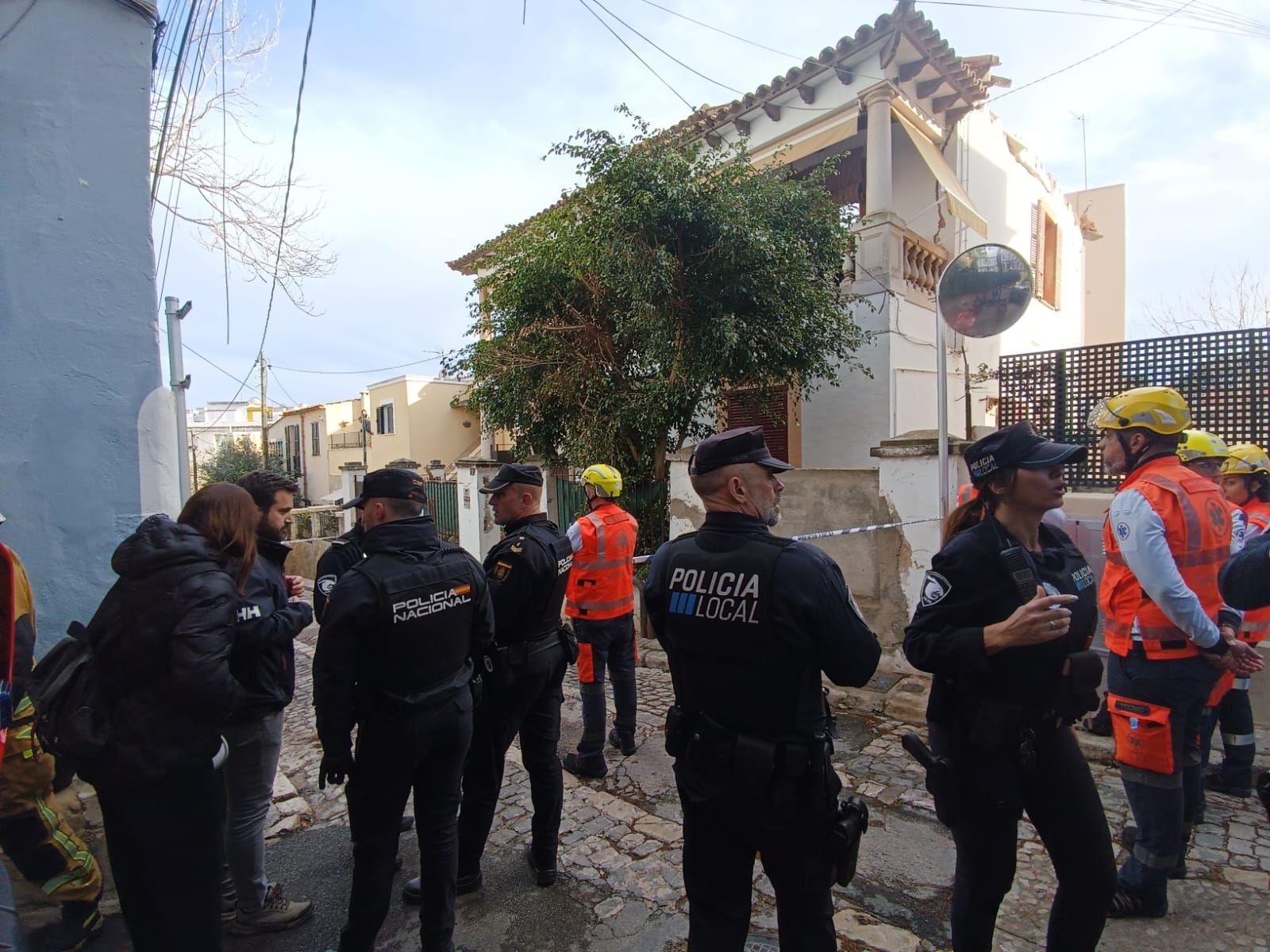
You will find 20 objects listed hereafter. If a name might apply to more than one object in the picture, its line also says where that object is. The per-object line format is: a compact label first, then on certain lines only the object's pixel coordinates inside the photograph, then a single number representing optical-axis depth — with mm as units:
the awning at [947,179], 8500
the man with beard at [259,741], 2580
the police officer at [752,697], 1916
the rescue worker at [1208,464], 3342
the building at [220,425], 33312
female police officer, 2033
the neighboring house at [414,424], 23812
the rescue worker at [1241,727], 3650
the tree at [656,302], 7012
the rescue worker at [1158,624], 2646
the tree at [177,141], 4418
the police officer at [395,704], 2342
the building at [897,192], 8547
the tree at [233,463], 26719
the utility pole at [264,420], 26308
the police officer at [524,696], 2984
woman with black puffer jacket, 2061
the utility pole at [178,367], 4719
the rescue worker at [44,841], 2646
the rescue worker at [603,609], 4332
